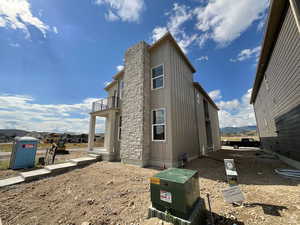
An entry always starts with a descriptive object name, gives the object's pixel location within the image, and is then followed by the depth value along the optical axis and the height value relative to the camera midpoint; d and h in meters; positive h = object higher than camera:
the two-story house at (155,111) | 7.34 +1.67
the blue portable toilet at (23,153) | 7.01 -0.94
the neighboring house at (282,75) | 5.33 +3.34
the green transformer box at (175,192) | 2.19 -1.07
